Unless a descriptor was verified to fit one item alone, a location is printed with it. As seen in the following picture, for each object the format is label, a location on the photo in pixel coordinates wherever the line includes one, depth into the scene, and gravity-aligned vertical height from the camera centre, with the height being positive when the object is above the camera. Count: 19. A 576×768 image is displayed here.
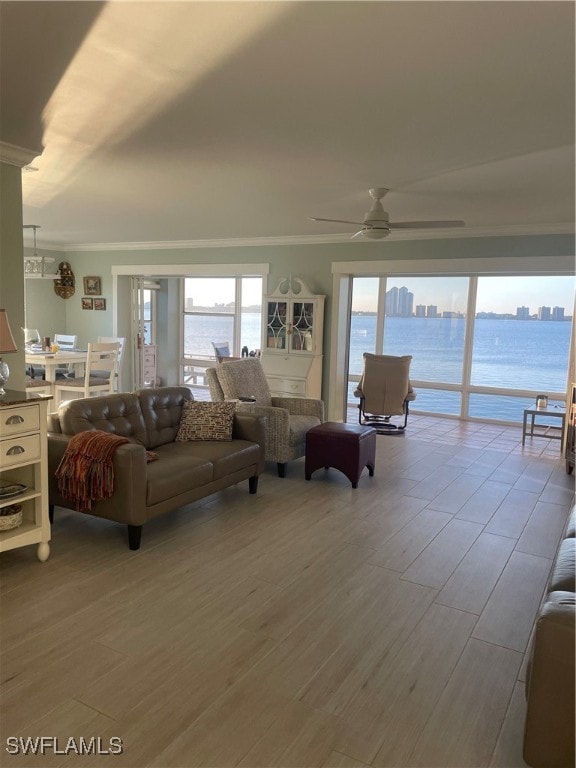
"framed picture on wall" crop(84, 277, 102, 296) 9.62 +0.50
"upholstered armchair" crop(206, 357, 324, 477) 4.86 -0.79
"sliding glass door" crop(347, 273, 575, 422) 8.26 -0.11
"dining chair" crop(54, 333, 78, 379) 7.93 -0.50
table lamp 3.08 -0.17
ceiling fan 4.47 +0.82
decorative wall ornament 9.80 +0.57
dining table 7.01 -0.57
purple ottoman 4.69 -1.06
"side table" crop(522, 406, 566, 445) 6.36 -1.24
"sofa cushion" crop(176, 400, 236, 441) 4.32 -0.80
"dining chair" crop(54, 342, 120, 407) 7.08 -0.83
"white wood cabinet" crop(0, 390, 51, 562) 2.94 -0.81
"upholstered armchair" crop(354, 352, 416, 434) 6.95 -0.76
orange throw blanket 3.25 -0.90
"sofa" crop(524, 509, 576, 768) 1.69 -1.09
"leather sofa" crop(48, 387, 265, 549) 3.28 -0.94
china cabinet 7.30 -0.23
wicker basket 3.00 -1.10
